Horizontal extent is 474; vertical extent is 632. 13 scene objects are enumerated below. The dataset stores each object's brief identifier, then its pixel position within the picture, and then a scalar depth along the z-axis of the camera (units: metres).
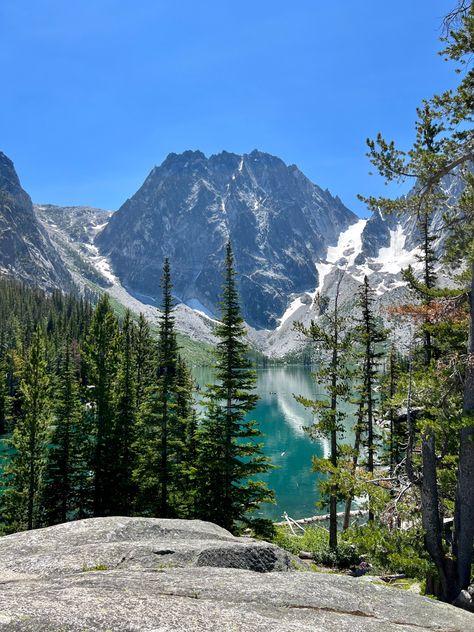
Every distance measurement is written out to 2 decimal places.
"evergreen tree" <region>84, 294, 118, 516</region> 35.56
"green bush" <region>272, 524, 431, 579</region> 12.12
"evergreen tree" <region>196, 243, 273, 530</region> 25.38
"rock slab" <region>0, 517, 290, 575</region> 7.56
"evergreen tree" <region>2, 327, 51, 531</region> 32.06
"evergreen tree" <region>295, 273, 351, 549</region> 24.20
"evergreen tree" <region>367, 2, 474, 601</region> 12.45
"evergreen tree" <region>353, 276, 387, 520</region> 28.55
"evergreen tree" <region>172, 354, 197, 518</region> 28.12
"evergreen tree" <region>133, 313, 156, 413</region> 53.64
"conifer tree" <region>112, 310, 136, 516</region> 34.59
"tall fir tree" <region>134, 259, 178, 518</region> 30.00
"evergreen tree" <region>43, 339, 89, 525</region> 34.69
